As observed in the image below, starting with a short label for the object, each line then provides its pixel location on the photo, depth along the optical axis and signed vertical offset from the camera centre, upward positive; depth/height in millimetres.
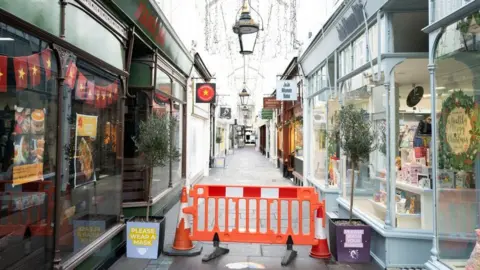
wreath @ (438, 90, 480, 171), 3547 +78
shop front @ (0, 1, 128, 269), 3307 +94
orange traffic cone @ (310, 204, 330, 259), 5417 -1434
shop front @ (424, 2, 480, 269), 3607 +84
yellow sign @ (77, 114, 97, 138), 4492 +218
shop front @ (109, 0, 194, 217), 6344 +1084
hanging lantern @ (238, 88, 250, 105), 19547 +2691
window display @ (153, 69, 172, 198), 7496 +788
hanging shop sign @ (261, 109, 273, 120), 24172 +1956
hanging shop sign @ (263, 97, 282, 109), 18656 +2076
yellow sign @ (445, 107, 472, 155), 3613 +147
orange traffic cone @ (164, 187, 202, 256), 5562 -1448
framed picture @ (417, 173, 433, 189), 5324 -538
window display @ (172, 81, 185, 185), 9491 +545
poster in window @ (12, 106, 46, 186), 3328 -27
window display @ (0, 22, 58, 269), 3273 -54
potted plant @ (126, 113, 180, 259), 5238 -1146
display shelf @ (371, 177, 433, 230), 5180 -1021
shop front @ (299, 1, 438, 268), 5090 +389
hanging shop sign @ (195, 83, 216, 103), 12484 +1749
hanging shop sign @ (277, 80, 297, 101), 12680 +1861
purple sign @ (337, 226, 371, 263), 5195 -1450
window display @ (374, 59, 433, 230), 5312 -181
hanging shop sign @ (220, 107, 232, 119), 25638 +2138
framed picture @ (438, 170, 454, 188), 3998 -378
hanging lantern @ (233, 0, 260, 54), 7047 +2258
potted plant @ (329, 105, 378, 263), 5199 -306
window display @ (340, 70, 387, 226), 5711 -387
